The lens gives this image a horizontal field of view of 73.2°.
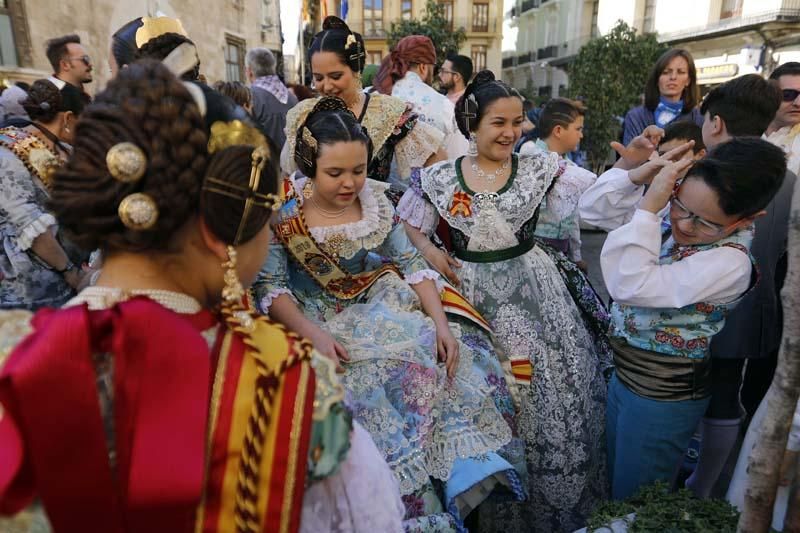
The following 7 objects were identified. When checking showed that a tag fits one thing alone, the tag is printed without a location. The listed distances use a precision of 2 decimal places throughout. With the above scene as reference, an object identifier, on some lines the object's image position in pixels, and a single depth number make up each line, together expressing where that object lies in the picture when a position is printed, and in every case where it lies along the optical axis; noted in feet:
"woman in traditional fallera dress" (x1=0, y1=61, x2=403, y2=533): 2.83
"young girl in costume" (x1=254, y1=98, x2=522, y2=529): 6.29
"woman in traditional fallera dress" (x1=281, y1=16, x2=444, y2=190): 10.56
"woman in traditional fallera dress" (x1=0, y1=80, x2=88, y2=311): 9.39
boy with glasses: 7.84
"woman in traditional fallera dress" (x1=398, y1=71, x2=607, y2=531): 8.22
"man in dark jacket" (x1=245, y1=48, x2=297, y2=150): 16.87
